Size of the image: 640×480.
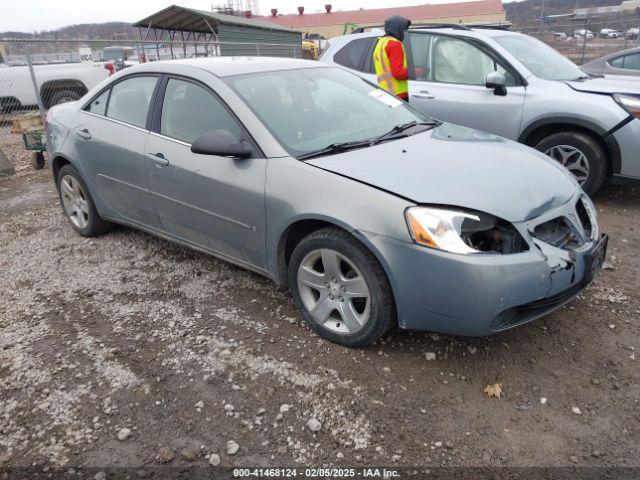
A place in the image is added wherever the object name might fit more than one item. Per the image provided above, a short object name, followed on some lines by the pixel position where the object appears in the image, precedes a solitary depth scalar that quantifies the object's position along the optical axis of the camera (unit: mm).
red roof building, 49281
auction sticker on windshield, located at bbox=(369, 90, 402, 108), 4023
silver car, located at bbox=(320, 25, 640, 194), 5043
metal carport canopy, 18484
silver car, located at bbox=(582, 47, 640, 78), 8469
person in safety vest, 5461
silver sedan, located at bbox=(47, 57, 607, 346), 2617
